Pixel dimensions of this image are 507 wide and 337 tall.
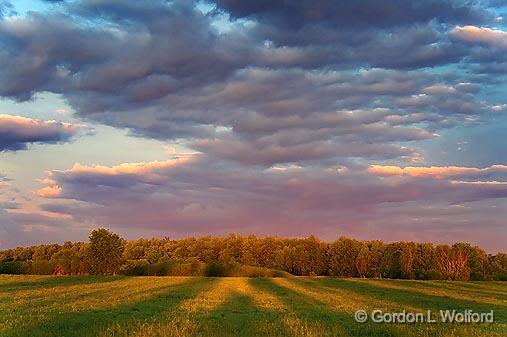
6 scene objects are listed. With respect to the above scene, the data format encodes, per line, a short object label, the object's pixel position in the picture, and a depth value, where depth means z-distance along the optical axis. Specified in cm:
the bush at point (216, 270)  12544
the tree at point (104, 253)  12350
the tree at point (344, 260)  16538
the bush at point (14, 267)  11895
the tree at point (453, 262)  14500
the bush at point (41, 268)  11731
